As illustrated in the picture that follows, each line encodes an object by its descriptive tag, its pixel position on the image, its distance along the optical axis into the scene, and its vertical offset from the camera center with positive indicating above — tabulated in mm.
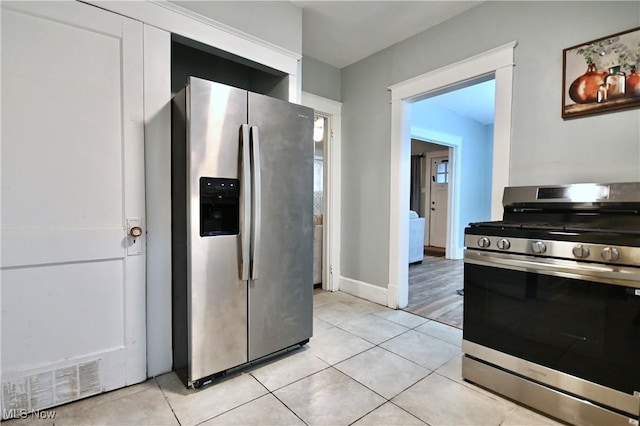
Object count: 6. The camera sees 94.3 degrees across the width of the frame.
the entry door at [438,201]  6992 +74
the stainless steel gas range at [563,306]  1286 -495
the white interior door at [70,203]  1447 -10
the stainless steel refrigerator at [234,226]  1656 -144
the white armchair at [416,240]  5090 -635
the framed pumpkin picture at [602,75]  1676 +775
